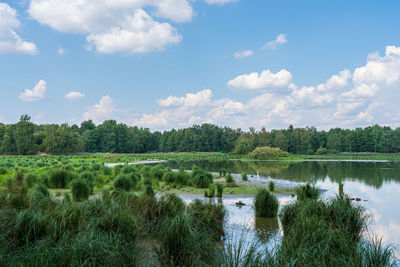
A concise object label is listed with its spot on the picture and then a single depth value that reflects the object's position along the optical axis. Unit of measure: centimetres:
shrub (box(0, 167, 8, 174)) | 1852
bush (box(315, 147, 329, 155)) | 7888
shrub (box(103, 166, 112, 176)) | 1888
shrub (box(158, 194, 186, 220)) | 723
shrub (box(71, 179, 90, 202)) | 1013
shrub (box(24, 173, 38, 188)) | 1258
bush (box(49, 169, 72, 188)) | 1390
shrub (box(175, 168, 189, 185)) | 1642
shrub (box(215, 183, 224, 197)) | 1285
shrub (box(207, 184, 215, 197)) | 1283
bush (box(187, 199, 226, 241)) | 649
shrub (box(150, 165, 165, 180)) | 1800
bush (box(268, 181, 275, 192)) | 1506
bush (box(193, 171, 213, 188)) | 1602
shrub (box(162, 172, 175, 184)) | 1673
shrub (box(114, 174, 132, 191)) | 1269
